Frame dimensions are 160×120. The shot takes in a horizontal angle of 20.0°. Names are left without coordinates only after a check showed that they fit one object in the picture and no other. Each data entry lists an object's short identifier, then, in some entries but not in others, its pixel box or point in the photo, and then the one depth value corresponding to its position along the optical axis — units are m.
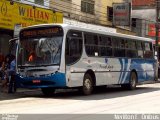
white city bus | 18.06
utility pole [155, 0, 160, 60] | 37.31
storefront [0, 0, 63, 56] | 22.91
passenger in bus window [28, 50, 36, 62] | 18.66
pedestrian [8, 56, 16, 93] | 19.38
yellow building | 31.39
